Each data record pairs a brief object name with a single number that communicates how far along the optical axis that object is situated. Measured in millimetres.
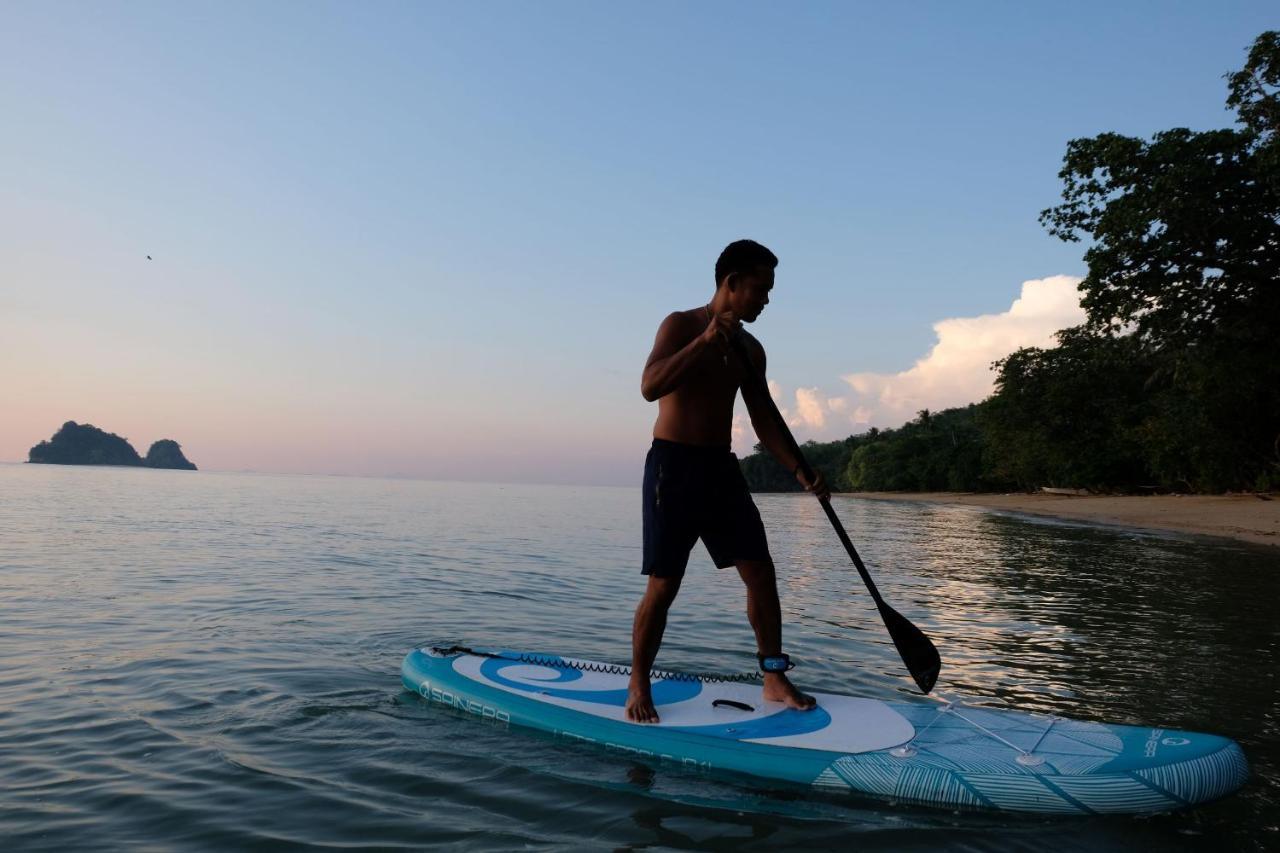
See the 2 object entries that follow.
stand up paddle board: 3365
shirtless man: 4219
